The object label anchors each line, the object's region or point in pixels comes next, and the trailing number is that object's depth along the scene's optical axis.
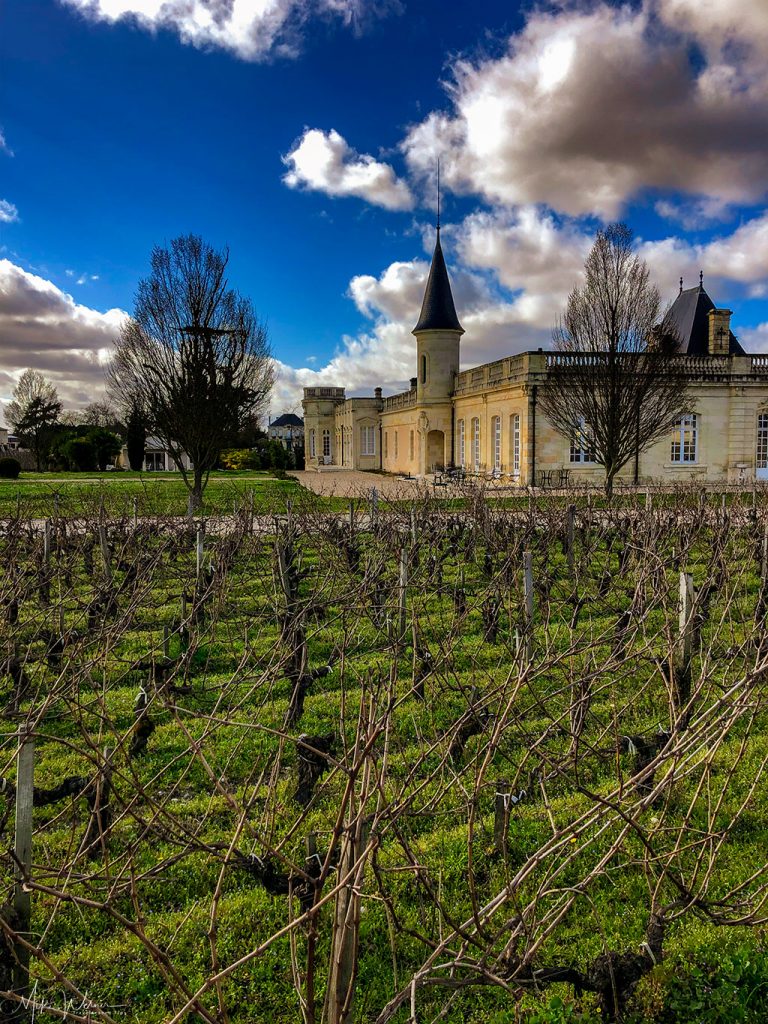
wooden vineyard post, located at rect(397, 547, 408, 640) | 6.57
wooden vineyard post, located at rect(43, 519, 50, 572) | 8.97
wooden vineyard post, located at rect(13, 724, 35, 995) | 2.65
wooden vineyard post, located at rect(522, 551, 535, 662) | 6.02
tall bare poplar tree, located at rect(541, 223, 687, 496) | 17.98
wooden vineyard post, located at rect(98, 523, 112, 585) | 8.31
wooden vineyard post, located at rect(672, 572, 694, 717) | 5.50
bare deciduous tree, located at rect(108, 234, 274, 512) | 18.95
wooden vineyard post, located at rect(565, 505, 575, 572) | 9.71
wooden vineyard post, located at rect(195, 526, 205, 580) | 8.03
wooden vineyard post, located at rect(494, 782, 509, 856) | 3.63
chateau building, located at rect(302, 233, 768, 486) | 25.34
